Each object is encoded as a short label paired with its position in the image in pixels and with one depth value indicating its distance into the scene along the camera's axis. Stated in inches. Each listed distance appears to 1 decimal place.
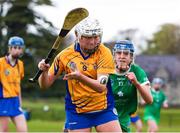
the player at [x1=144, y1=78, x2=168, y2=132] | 1448.1
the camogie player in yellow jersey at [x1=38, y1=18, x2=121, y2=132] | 579.2
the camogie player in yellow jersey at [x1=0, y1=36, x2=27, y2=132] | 946.1
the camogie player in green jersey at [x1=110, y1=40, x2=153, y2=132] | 665.6
